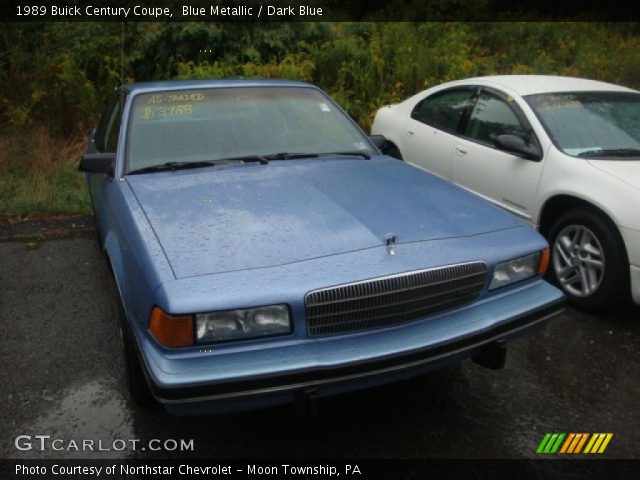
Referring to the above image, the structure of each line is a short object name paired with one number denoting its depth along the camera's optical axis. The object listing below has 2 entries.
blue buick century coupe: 2.22
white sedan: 3.82
